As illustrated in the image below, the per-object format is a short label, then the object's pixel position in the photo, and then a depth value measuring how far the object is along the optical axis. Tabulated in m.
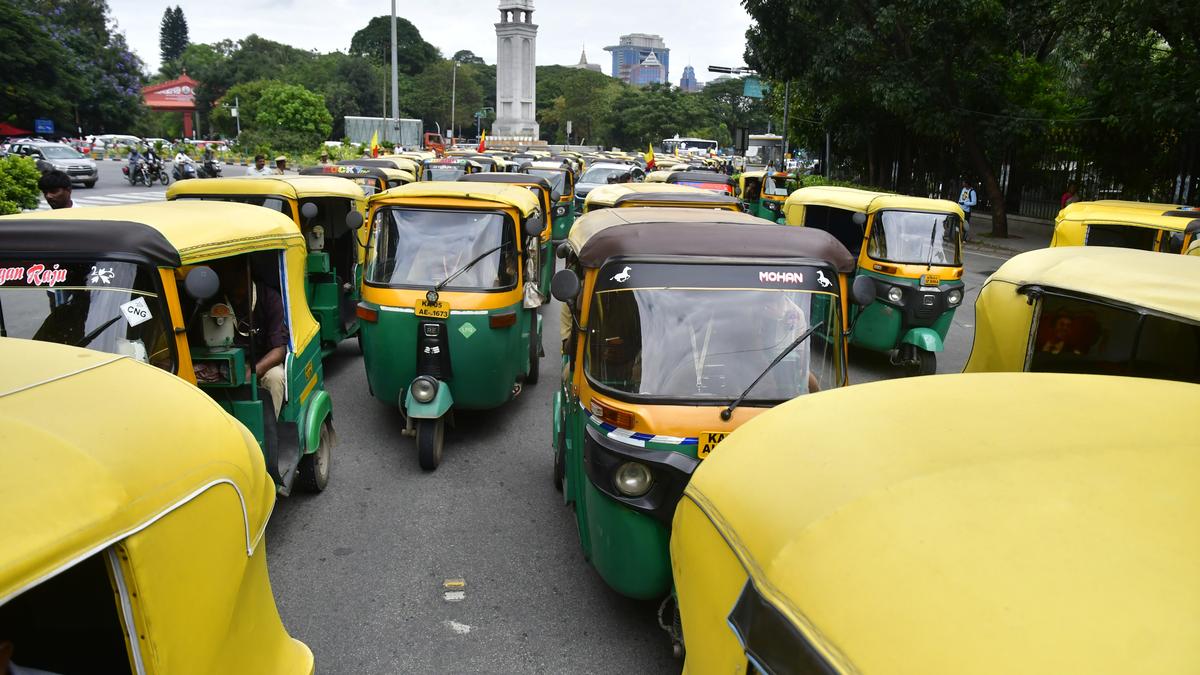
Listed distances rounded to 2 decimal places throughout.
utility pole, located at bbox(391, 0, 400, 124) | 29.52
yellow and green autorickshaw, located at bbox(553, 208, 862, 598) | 4.12
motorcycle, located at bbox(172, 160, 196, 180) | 31.78
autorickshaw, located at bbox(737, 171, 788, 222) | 19.34
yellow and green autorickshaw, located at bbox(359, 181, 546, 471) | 6.98
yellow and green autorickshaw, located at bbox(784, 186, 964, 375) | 9.57
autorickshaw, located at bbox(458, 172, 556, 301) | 11.68
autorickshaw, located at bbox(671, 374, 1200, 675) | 1.57
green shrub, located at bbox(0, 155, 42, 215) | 14.26
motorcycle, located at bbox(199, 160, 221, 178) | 30.32
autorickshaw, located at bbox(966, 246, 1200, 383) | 4.54
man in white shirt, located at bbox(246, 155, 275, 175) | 17.80
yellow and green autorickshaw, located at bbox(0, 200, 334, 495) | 4.29
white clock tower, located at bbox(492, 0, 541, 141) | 70.06
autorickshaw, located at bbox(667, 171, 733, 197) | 17.77
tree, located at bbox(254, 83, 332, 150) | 51.19
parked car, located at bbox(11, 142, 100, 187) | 31.55
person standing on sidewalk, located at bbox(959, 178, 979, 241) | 22.36
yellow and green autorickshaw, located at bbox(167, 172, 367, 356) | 8.59
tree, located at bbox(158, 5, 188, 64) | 130.50
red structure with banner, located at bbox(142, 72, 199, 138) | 92.62
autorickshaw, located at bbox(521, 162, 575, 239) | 16.73
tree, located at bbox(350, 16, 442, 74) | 102.75
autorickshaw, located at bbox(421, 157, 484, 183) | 18.43
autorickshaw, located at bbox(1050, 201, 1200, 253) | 9.06
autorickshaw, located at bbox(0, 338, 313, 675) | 1.98
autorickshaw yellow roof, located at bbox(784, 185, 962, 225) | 10.03
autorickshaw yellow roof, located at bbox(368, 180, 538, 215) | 7.36
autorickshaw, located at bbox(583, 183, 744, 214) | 10.56
